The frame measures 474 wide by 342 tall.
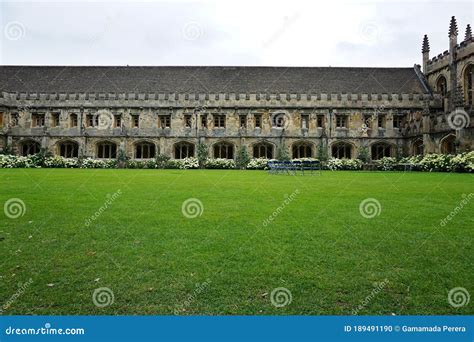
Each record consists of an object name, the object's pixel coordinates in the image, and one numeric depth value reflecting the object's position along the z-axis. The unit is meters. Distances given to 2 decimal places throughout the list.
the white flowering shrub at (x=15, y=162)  26.10
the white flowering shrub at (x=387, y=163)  26.07
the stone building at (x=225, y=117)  30.58
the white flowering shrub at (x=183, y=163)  28.49
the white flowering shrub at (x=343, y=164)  27.12
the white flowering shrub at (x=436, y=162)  21.66
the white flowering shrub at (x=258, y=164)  27.89
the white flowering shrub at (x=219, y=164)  29.09
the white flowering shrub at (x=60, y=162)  27.88
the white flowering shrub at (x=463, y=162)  20.19
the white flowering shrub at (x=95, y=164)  28.76
